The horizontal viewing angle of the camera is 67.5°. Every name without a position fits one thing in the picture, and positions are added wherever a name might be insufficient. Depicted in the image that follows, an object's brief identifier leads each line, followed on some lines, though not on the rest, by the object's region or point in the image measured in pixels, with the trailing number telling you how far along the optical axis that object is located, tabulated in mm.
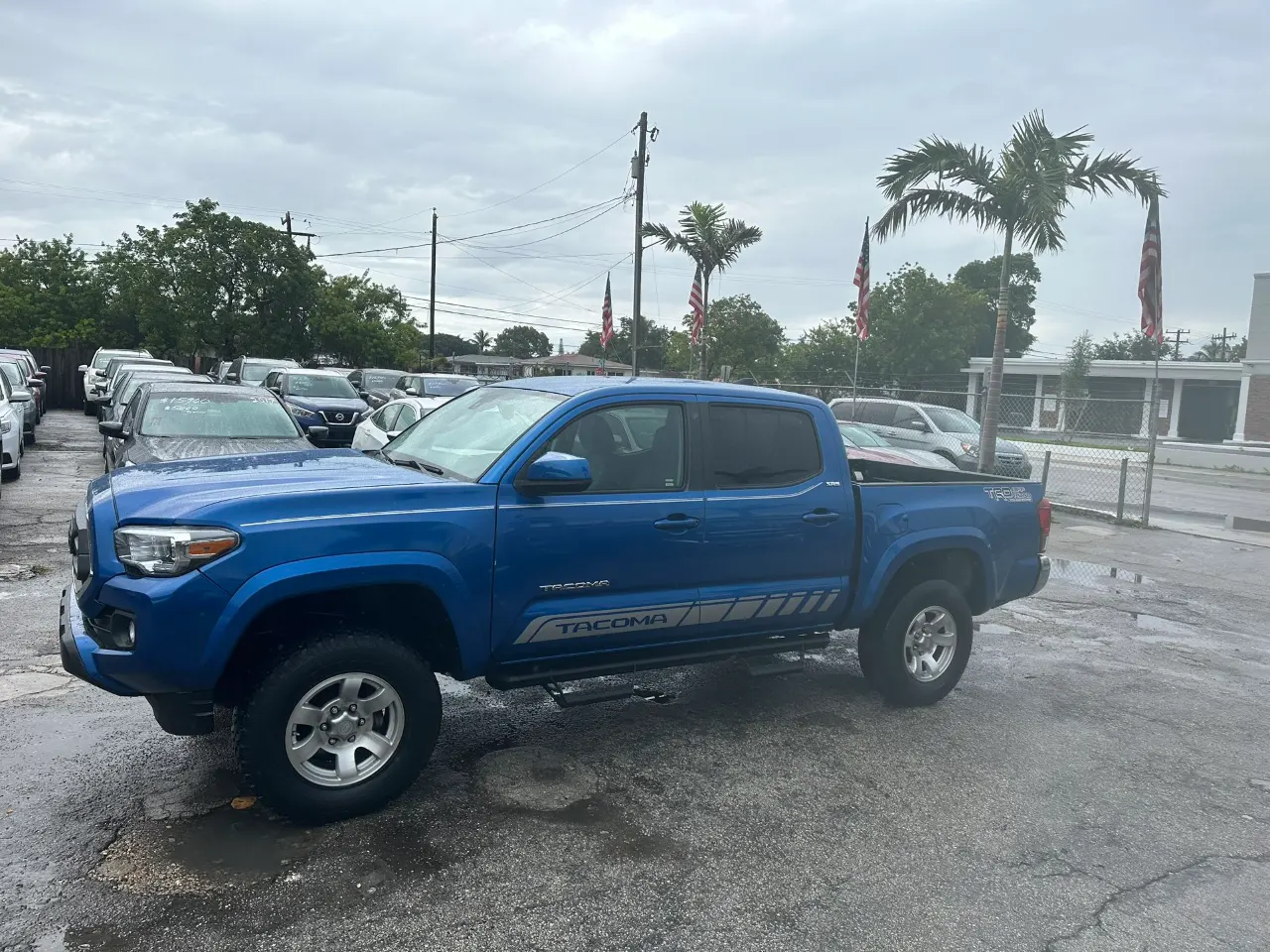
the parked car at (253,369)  22734
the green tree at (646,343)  86562
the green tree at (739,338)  46719
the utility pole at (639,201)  25234
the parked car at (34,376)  19938
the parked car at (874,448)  11531
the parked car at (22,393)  14370
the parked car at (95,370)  24375
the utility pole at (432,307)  45972
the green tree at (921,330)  50906
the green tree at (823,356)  47844
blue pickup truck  3607
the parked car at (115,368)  18941
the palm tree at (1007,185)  15398
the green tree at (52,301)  37906
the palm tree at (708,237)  24891
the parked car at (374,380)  27484
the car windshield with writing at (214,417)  9797
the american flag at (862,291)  21406
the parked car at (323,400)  17875
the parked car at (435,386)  19973
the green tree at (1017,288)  73000
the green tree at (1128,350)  69125
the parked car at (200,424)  9336
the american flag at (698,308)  25272
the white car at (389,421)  12688
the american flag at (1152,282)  14984
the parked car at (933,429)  16938
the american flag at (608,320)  29908
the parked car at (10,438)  12141
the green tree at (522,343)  117688
